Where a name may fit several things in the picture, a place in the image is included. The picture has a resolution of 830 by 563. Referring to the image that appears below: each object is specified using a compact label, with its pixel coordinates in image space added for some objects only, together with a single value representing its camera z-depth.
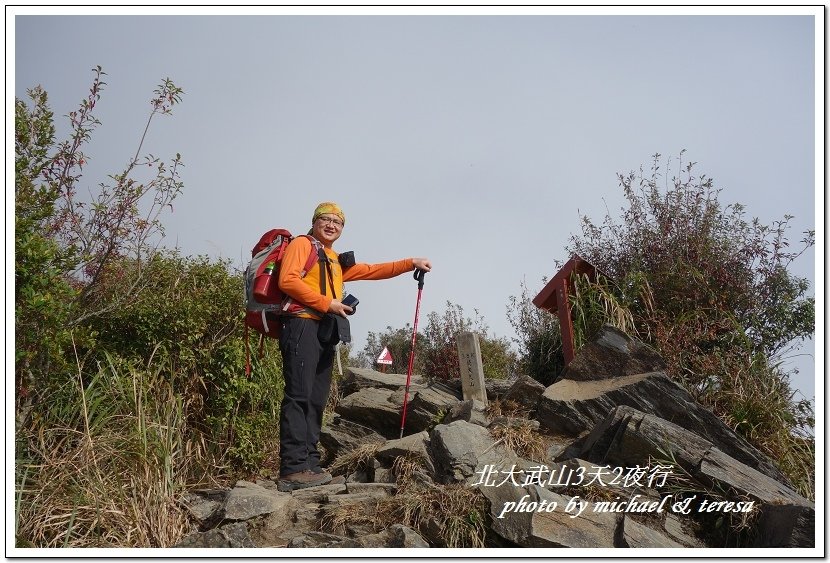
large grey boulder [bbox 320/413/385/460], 7.71
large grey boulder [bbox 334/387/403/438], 8.05
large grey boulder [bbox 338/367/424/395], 9.77
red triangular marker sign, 14.50
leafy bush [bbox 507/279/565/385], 9.75
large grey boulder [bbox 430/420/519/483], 5.95
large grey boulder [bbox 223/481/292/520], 5.57
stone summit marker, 8.44
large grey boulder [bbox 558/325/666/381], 7.53
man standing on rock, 6.25
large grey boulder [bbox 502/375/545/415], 7.80
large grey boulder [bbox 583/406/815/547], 5.44
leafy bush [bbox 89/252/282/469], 6.84
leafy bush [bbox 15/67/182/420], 5.38
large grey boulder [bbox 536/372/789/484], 6.70
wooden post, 8.52
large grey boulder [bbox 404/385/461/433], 7.82
